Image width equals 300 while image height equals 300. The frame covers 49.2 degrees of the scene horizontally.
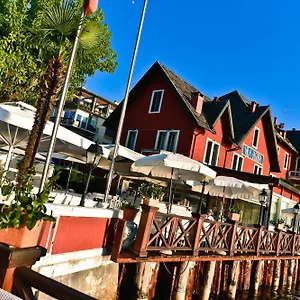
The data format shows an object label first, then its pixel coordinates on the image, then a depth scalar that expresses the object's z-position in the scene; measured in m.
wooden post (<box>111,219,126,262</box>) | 7.18
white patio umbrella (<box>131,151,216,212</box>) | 9.54
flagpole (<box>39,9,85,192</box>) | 5.94
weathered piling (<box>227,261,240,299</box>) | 13.19
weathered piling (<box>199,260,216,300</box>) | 11.30
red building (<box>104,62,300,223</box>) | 20.64
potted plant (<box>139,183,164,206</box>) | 9.35
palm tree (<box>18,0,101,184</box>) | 6.11
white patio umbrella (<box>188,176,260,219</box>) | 12.26
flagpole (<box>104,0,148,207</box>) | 10.05
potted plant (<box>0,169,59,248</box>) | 2.99
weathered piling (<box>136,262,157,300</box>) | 8.58
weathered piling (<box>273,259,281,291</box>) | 17.31
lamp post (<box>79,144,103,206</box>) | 8.42
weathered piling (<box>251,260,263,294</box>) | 15.34
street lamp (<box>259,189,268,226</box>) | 14.12
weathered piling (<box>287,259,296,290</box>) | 18.75
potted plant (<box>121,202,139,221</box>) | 7.88
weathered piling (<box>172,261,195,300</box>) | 9.79
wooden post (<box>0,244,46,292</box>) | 2.34
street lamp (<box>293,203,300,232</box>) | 18.51
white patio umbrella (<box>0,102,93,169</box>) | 7.48
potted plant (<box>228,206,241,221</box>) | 11.44
